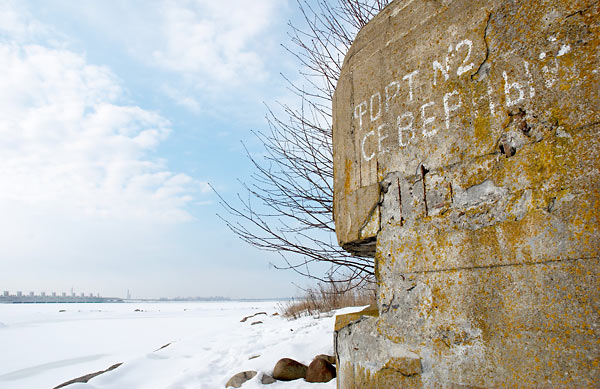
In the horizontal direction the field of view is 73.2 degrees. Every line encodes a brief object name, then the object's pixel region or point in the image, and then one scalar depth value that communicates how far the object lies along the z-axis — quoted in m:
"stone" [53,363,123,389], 5.27
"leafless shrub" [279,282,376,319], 9.24
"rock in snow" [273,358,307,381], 4.05
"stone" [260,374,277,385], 4.00
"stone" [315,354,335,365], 4.15
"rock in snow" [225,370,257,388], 4.11
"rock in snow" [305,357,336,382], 3.79
